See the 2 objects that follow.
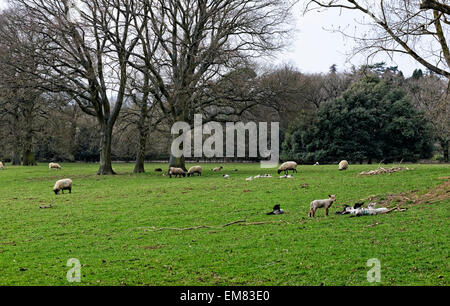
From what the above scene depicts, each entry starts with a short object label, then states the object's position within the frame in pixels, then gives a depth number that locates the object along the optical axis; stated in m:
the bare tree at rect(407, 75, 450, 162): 39.87
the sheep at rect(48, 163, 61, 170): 47.25
